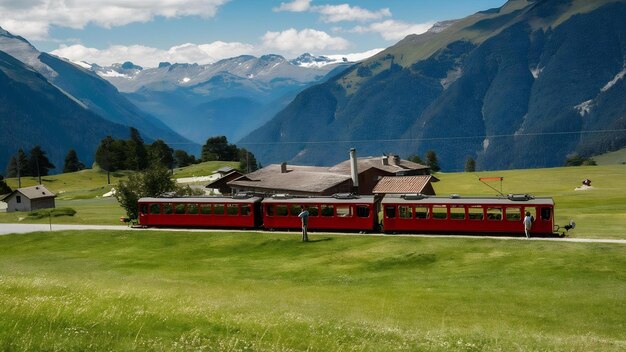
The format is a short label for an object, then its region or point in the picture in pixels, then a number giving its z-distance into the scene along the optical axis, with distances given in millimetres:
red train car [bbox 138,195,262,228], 51375
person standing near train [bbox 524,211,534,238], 40375
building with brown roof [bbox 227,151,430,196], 64750
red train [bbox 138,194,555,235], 42500
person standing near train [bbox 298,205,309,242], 43188
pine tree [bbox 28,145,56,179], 168500
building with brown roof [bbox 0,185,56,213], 98625
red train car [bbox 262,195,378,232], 47062
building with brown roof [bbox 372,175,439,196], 62469
